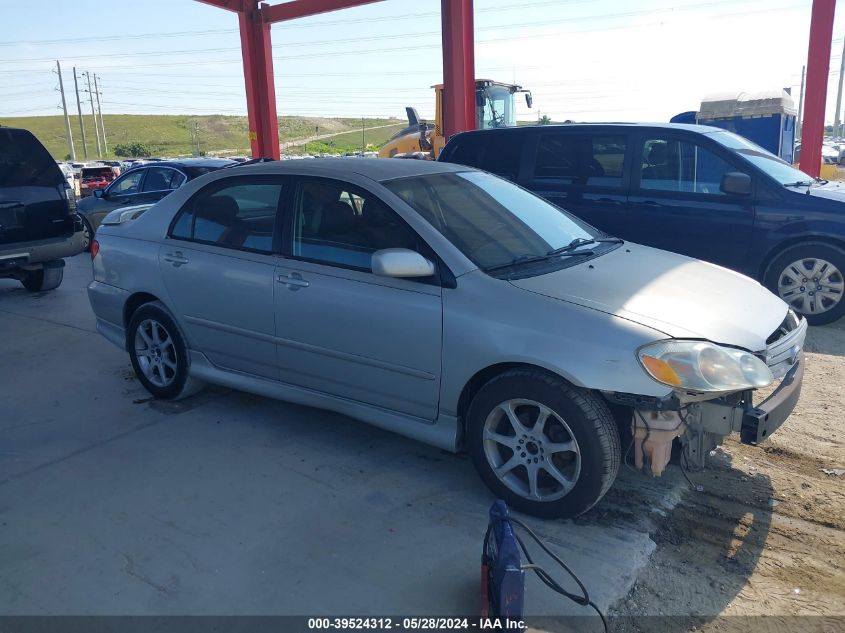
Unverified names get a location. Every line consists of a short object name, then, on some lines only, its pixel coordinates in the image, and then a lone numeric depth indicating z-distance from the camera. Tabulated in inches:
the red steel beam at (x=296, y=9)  612.7
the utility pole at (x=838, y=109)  2138.9
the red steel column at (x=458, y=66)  535.5
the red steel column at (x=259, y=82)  665.0
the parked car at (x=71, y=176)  985.1
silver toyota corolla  116.8
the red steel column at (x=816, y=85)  418.0
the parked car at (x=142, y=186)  427.8
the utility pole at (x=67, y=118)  2773.1
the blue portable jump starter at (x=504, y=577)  91.0
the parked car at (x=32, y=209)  291.9
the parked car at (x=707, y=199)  247.0
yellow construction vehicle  709.9
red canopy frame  540.1
